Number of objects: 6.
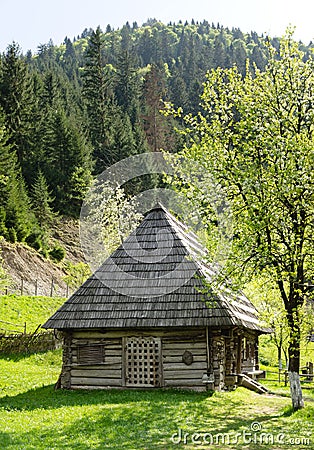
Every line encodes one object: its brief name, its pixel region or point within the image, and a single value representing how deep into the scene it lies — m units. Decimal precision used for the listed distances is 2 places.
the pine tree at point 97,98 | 65.62
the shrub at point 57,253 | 45.00
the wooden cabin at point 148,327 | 16.45
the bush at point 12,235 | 40.53
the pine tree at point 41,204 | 47.91
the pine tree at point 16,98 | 53.81
